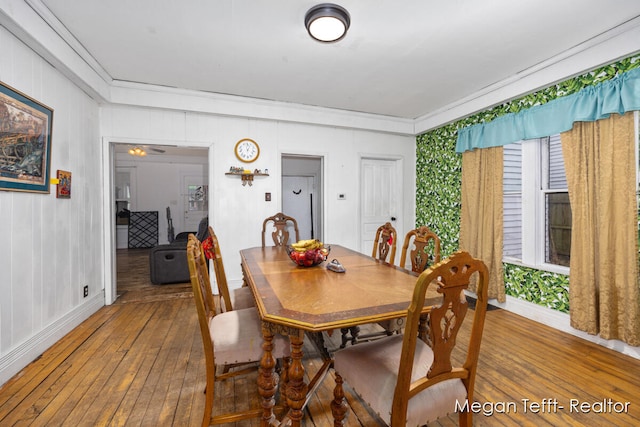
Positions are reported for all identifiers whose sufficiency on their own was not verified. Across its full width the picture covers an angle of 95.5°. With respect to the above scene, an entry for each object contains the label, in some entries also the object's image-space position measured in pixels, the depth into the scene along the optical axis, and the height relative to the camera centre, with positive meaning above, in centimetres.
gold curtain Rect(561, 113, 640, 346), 218 -15
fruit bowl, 200 -32
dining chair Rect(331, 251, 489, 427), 102 -65
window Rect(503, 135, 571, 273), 285 +6
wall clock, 384 +80
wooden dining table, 118 -42
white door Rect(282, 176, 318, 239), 648 +20
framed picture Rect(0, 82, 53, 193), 188 +48
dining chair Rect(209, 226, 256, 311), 184 -45
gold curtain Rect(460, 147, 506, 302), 323 +0
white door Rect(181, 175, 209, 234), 801 +33
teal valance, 219 +87
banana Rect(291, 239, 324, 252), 203 -26
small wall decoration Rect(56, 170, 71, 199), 249 +22
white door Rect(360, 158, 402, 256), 459 +22
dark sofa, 417 -78
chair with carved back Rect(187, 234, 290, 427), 135 -67
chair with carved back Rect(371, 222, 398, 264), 250 -27
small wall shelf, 381 +45
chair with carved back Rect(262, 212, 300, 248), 336 -25
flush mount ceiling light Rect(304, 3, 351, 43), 198 +132
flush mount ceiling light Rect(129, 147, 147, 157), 566 +118
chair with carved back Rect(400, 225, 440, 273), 206 -28
